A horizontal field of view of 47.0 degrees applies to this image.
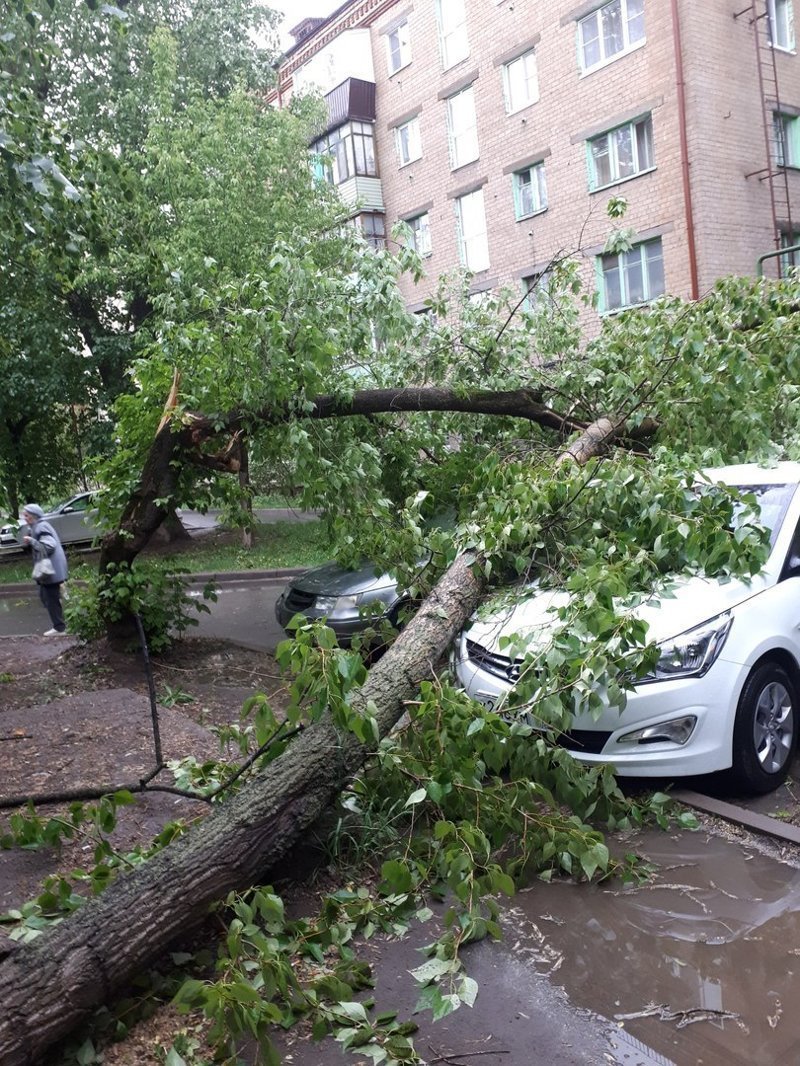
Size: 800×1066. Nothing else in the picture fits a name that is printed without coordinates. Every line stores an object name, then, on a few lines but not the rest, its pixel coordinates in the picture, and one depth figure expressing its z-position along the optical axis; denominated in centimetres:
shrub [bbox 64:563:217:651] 789
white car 435
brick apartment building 1762
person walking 1106
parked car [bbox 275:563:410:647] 785
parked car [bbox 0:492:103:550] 2169
